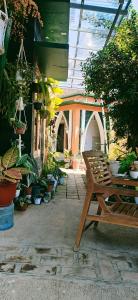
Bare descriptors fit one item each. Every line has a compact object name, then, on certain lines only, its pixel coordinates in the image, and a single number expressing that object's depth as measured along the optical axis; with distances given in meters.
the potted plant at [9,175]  2.23
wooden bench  1.85
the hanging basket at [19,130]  2.90
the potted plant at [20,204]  2.85
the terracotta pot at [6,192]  2.24
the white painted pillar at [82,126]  7.54
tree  2.97
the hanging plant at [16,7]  1.99
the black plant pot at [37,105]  3.52
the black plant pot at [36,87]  3.41
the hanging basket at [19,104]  2.81
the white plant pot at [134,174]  2.94
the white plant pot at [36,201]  3.20
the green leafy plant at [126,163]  3.26
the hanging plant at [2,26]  1.65
